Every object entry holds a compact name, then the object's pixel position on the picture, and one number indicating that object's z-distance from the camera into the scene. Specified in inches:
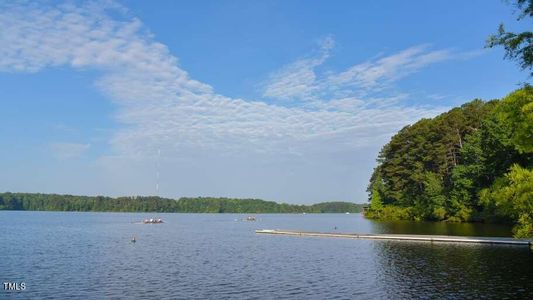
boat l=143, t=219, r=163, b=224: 5789.9
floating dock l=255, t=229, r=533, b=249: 2036.2
